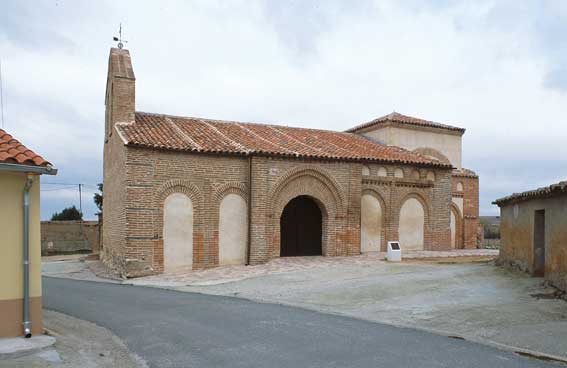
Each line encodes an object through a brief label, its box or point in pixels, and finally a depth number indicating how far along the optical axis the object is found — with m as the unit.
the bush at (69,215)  46.66
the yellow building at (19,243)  8.16
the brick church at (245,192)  18.36
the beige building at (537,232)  12.11
